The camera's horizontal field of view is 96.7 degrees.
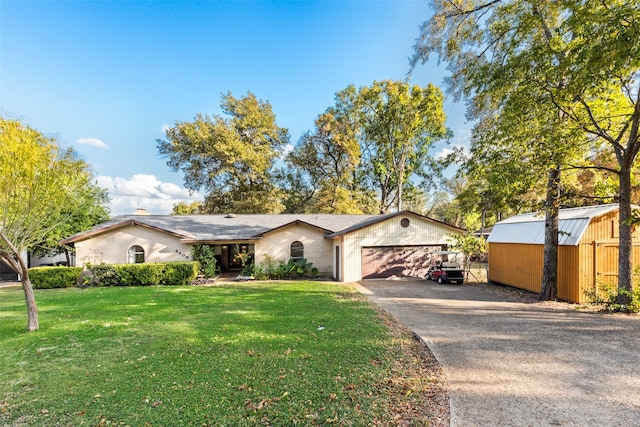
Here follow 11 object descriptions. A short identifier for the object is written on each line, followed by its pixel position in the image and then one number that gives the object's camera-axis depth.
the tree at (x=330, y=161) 28.02
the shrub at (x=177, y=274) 14.68
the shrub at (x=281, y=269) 16.66
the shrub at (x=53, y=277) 13.93
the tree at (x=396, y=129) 26.44
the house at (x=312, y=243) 15.88
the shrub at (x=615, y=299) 8.46
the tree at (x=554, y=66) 6.72
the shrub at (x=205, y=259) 16.34
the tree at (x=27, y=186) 6.35
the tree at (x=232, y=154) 25.25
